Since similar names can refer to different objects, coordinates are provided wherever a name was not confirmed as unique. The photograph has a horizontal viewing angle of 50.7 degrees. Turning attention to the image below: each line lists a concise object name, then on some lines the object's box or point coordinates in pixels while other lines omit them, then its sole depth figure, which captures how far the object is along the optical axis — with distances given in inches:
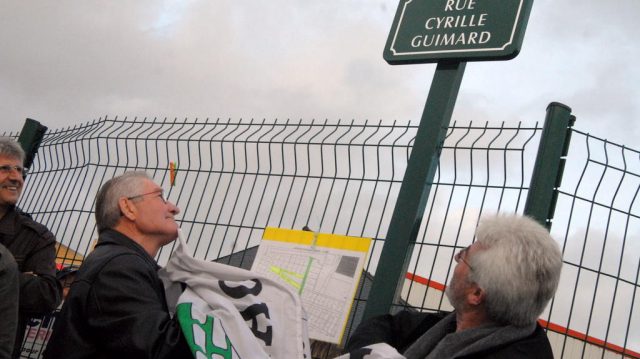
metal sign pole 133.2
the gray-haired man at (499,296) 94.6
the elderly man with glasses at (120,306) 82.0
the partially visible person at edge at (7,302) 105.7
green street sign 138.9
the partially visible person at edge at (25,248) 129.1
